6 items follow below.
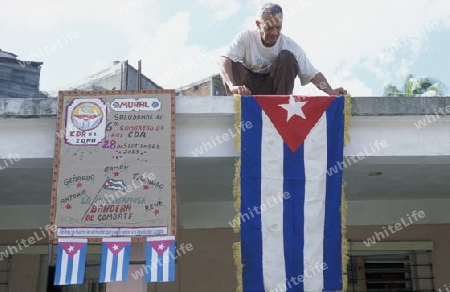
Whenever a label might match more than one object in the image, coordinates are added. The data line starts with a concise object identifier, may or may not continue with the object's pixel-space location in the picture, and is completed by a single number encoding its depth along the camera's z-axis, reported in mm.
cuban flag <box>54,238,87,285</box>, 4676
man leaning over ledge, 5480
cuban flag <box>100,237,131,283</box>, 4680
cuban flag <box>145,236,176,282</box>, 4656
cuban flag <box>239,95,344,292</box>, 4816
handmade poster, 4793
